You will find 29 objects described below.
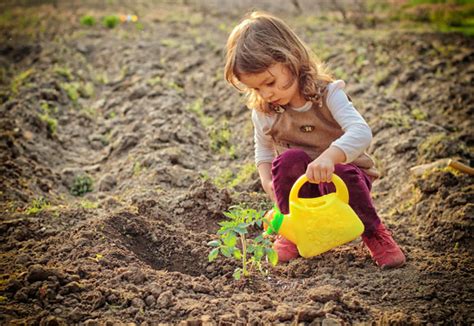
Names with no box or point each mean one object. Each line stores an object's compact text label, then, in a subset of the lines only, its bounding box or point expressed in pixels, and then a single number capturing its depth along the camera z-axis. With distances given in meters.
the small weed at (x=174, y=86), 5.90
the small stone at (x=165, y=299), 2.48
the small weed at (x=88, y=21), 8.48
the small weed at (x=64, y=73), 6.36
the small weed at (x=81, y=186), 4.30
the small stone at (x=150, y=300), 2.50
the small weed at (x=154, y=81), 5.99
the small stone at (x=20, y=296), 2.44
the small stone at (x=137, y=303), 2.46
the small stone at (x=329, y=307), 2.37
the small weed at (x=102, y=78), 6.46
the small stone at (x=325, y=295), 2.46
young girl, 2.80
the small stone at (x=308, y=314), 2.32
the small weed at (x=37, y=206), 3.48
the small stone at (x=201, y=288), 2.63
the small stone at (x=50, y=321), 2.26
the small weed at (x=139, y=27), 8.17
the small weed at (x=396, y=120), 4.68
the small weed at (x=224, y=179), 4.10
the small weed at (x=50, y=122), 5.14
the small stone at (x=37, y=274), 2.54
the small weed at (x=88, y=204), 3.77
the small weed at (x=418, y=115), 4.98
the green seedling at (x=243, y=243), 2.57
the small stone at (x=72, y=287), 2.51
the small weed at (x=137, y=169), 4.21
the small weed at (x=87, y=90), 6.16
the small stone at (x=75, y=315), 2.35
